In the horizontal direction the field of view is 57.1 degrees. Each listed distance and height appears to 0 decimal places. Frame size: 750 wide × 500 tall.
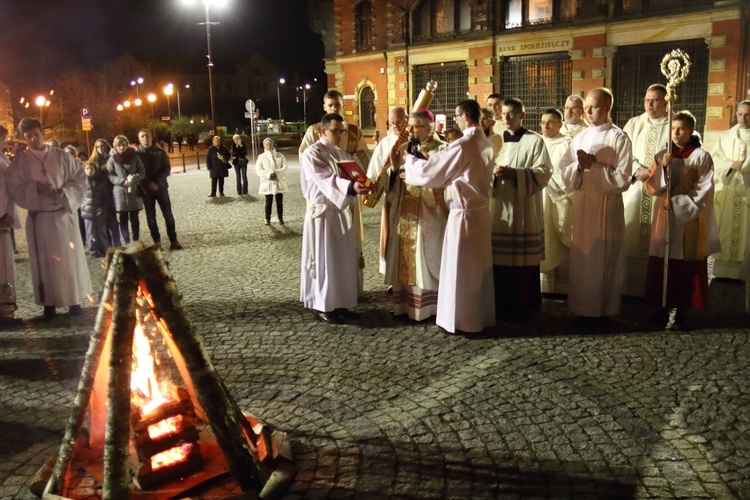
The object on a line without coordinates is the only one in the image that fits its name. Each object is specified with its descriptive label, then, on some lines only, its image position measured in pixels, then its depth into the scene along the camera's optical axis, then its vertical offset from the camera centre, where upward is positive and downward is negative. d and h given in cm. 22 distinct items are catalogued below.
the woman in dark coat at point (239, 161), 1886 -77
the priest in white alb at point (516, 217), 684 -93
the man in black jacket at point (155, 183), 1112 -78
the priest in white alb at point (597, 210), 642 -82
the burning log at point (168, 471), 379 -185
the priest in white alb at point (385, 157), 703 -30
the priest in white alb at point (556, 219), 772 -106
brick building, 2270 +287
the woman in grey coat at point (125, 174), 1057 -59
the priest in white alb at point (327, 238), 673 -106
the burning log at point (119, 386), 343 -123
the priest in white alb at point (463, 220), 613 -85
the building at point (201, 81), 8562 +669
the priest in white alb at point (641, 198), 736 -85
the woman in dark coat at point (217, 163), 1819 -79
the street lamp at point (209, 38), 2560 +374
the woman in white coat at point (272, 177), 1353 -90
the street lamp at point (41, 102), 4418 +236
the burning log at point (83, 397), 354 -136
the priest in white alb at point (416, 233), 669 -102
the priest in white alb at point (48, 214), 724 -80
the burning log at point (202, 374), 348 -125
